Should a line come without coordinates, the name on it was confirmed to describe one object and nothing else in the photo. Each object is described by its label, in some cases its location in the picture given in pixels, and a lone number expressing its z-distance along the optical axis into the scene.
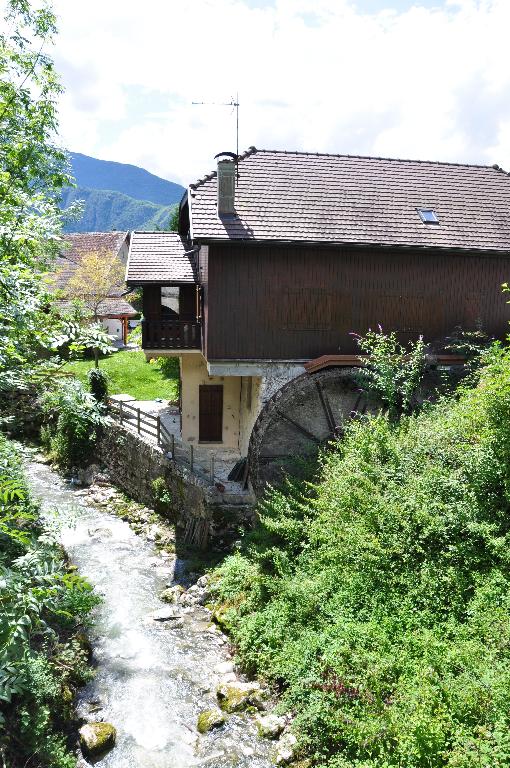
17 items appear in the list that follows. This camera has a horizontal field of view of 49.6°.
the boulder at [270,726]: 8.74
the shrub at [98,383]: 20.81
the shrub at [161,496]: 15.93
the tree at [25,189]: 5.55
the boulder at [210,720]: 9.02
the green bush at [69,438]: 19.78
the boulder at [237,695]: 9.33
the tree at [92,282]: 30.59
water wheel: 13.69
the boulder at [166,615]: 12.00
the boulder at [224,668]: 10.29
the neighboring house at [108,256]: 33.31
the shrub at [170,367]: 24.98
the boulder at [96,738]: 8.48
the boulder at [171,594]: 12.67
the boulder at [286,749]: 8.17
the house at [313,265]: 13.83
